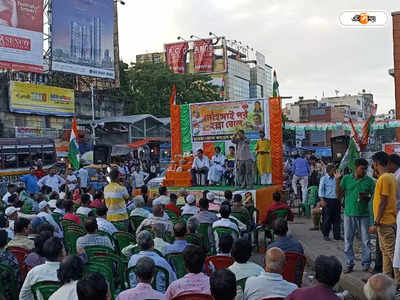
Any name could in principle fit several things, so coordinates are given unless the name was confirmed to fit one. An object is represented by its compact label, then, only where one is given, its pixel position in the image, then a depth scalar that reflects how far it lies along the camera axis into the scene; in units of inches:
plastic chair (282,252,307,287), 195.5
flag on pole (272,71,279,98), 635.8
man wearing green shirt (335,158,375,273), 255.9
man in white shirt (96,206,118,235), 265.1
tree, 1642.5
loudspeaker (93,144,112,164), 881.5
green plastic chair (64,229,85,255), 278.1
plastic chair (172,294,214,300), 145.3
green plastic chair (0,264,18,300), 187.2
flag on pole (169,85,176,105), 729.0
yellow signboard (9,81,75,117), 1094.4
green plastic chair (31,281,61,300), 163.0
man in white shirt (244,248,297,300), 145.0
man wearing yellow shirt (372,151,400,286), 225.8
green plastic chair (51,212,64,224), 313.2
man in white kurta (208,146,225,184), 586.2
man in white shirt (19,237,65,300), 167.2
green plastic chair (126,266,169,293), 180.1
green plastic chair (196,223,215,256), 285.1
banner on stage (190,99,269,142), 653.3
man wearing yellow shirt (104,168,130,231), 324.5
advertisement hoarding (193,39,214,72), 3174.2
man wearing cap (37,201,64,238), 288.0
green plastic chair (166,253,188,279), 206.2
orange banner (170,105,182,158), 717.9
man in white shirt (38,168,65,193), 500.4
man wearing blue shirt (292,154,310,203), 594.9
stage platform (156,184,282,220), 492.7
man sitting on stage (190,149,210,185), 592.7
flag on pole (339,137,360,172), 412.8
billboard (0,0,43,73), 1067.9
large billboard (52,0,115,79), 1232.2
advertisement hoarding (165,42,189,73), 3184.1
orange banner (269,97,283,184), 615.8
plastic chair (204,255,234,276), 193.0
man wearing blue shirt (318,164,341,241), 382.3
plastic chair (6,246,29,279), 225.8
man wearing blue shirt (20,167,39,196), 510.9
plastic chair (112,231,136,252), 265.4
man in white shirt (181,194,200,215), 326.6
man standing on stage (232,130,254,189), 514.6
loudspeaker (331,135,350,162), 703.7
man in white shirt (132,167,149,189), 700.0
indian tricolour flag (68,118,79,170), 627.5
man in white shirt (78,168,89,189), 636.7
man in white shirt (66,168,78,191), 541.2
